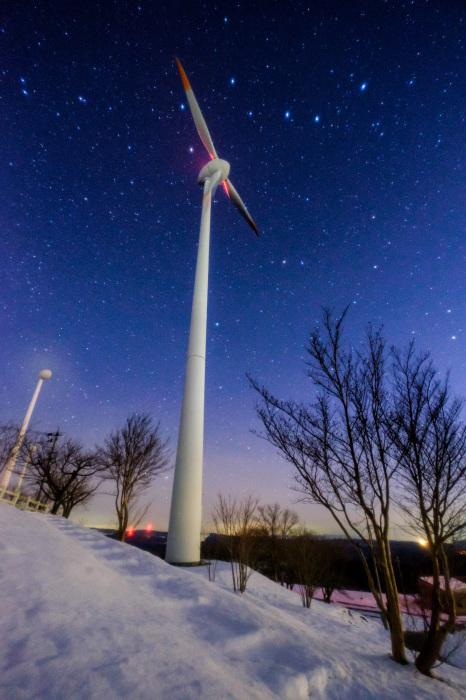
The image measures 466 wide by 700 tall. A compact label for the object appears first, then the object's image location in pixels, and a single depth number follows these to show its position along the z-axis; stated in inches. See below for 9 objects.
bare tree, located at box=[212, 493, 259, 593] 365.4
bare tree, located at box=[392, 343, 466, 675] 175.8
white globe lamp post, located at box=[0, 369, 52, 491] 927.0
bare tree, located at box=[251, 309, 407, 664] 188.9
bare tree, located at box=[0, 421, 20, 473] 956.6
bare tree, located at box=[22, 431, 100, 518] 802.8
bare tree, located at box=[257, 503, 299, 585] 1048.8
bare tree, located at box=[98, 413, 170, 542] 591.5
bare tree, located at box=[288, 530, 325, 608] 537.2
